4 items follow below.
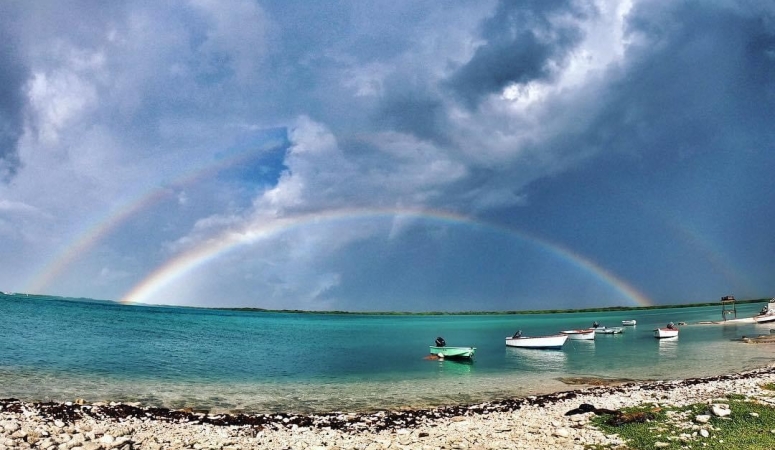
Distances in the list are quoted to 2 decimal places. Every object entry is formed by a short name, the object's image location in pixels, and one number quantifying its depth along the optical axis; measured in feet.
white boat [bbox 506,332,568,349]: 202.39
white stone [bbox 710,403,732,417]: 55.88
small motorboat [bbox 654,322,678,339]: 242.99
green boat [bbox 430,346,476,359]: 167.43
